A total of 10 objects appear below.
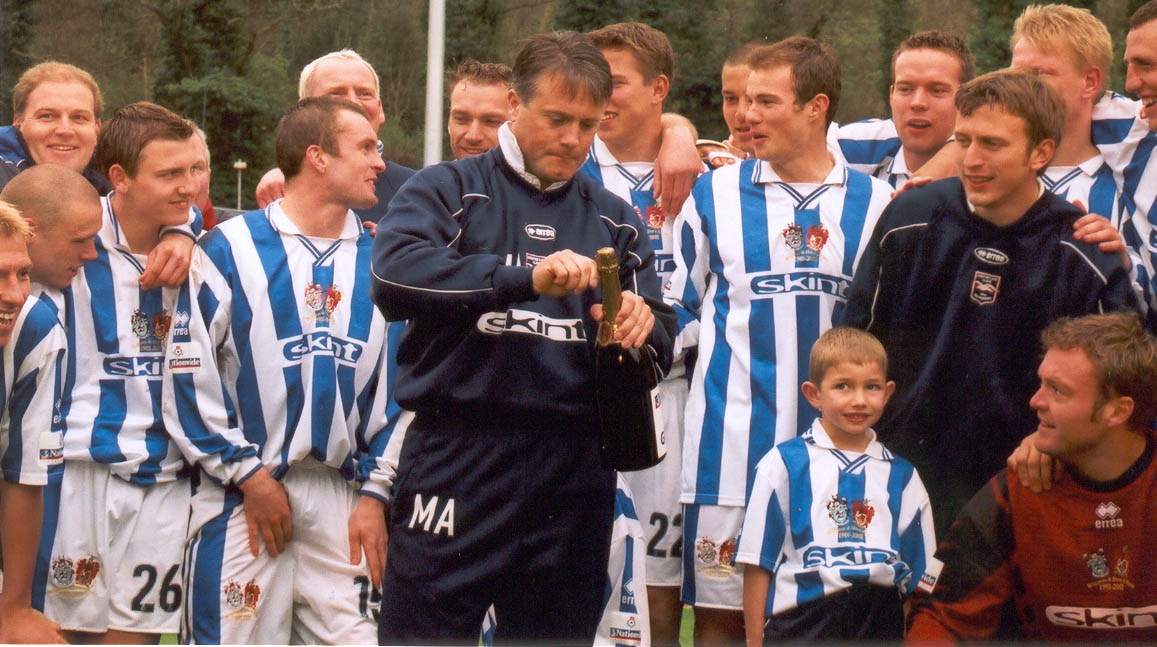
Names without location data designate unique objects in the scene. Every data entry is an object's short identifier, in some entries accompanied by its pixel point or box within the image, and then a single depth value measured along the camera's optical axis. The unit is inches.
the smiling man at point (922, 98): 327.9
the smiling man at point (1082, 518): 241.6
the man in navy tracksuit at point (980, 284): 258.2
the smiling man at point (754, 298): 283.1
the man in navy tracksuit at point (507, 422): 218.5
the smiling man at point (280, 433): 266.2
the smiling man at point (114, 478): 274.1
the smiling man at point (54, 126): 328.2
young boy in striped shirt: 263.3
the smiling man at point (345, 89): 344.2
